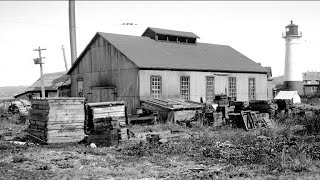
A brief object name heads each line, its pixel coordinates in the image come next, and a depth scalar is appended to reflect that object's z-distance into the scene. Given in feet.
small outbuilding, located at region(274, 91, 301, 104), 137.16
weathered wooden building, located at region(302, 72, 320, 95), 219.00
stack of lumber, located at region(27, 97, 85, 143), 45.42
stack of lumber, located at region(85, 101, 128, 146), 43.80
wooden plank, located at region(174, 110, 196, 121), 64.39
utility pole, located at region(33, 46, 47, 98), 99.76
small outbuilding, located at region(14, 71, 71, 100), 106.73
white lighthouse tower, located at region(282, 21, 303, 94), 155.22
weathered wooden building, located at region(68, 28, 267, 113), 75.10
